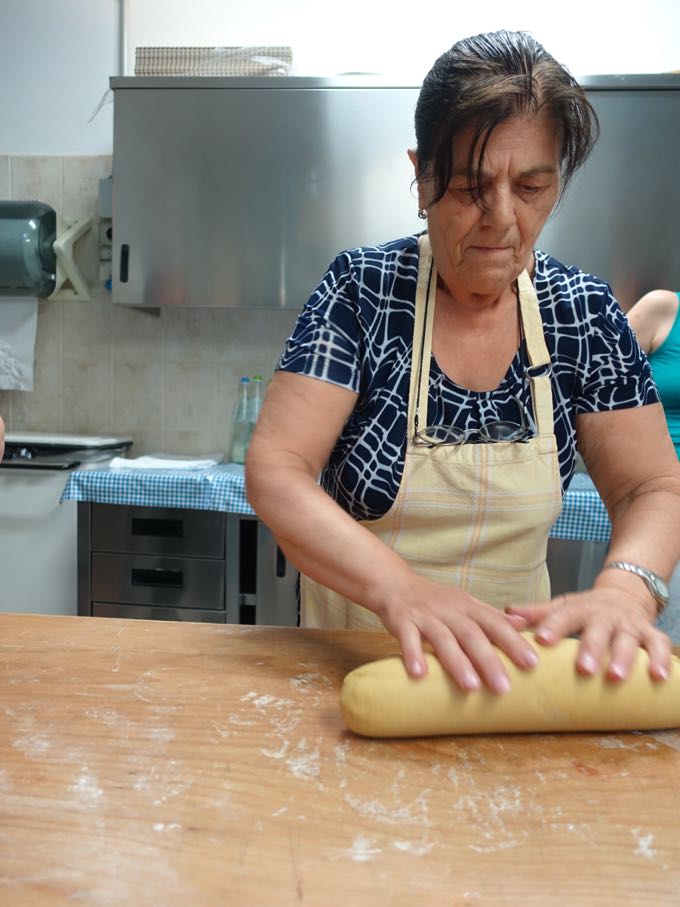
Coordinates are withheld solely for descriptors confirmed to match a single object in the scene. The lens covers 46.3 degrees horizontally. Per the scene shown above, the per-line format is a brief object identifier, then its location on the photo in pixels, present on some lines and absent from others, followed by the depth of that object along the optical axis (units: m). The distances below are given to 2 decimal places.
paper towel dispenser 2.83
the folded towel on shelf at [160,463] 2.66
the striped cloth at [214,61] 2.67
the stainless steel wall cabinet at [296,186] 2.56
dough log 0.69
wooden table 0.51
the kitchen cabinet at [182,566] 2.56
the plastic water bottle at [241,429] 2.87
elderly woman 0.87
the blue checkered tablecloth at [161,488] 2.52
